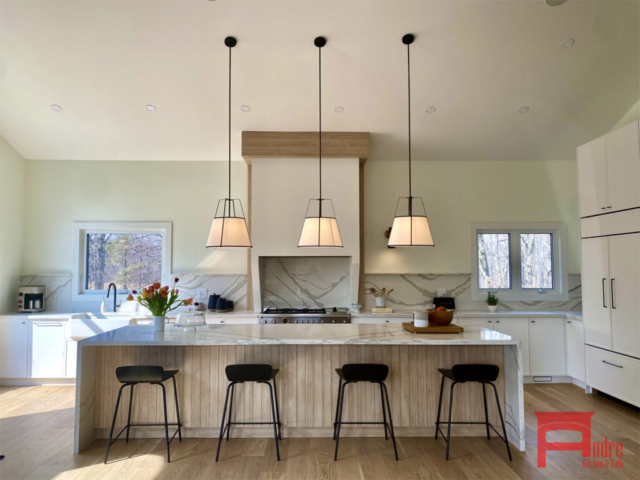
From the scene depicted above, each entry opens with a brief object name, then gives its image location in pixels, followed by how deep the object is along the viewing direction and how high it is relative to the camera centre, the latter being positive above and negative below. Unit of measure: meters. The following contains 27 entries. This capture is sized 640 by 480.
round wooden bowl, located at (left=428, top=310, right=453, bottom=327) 3.57 -0.44
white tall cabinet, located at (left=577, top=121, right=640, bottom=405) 4.02 +0.05
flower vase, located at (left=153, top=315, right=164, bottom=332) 3.61 -0.48
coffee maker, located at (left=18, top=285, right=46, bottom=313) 5.34 -0.43
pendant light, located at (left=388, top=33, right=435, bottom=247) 3.10 +0.22
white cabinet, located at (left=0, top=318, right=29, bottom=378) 5.09 -0.96
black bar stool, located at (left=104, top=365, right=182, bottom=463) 3.18 -0.80
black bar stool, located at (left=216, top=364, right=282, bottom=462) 3.20 -0.79
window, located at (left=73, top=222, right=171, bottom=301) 5.81 +0.06
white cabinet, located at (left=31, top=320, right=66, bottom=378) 5.09 -0.98
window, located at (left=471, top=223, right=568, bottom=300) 5.75 +0.05
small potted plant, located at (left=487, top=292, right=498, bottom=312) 5.46 -0.48
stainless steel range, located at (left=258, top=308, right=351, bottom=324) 5.05 -0.60
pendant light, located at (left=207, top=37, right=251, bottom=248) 3.17 +0.22
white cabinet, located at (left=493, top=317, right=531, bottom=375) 5.18 -0.75
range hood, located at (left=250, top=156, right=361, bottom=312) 5.16 +0.71
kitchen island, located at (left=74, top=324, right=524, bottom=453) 3.57 -1.00
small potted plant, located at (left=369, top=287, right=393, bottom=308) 5.48 -0.39
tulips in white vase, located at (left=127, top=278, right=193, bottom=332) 3.52 -0.31
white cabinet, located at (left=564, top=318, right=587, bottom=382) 4.96 -0.97
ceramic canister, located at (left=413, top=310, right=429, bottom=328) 3.56 -0.44
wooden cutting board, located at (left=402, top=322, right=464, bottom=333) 3.49 -0.51
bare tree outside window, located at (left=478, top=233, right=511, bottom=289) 5.80 +0.05
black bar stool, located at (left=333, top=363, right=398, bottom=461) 3.21 -0.79
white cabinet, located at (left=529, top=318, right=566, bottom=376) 5.18 -0.96
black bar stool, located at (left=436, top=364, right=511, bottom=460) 3.22 -0.80
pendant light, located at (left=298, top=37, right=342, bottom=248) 3.20 +0.22
